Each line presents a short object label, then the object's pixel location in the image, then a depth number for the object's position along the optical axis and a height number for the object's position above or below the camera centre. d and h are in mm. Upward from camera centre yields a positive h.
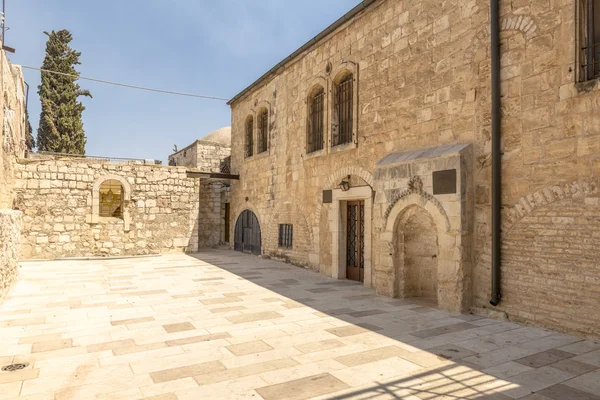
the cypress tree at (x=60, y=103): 21734 +5834
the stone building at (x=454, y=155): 4828 +846
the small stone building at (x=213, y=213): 17094 -375
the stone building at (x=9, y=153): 6871 +1348
